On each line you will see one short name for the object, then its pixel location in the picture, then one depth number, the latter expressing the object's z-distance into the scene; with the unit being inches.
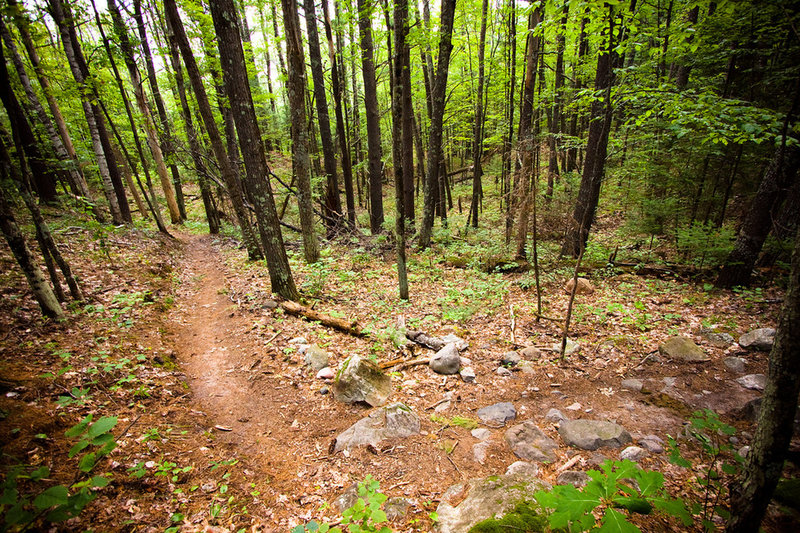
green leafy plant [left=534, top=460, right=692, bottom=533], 74.5
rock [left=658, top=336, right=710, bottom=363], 203.4
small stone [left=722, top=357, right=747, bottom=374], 188.3
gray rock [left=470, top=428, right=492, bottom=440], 158.6
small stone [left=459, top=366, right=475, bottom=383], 209.0
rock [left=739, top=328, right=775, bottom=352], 195.3
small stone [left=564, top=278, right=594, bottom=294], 318.7
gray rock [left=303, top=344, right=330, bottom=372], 214.7
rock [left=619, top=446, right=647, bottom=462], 133.9
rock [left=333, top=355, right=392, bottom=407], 185.9
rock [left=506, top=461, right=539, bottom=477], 130.9
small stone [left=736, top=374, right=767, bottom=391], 172.9
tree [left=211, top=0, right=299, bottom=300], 241.3
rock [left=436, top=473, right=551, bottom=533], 108.0
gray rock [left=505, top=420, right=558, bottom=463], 143.4
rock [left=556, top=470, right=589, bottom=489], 122.7
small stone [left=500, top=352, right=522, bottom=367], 223.9
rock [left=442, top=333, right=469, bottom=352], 244.5
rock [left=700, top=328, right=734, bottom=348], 211.0
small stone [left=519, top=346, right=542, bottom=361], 230.2
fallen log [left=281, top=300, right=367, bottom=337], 255.0
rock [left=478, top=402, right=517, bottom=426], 170.6
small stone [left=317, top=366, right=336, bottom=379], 206.7
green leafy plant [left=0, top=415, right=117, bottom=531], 68.6
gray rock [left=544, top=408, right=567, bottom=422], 167.2
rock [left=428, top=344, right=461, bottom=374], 216.8
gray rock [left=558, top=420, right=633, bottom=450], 144.2
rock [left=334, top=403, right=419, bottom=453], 155.2
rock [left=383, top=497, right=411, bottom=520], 115.3
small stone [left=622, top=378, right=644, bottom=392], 187.2
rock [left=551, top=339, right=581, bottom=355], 232.2
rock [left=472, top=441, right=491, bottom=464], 144.1
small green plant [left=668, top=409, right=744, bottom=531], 100.6
